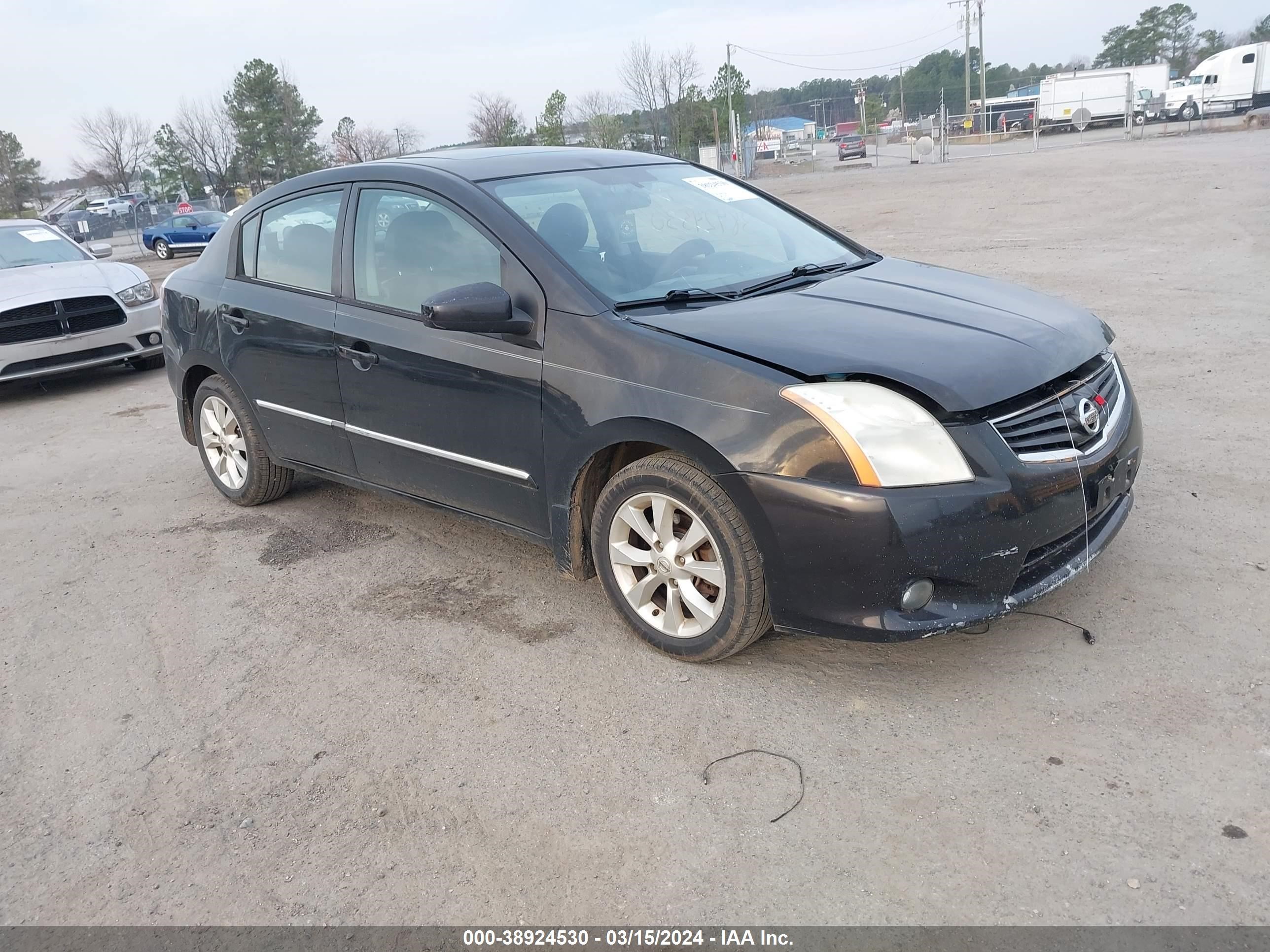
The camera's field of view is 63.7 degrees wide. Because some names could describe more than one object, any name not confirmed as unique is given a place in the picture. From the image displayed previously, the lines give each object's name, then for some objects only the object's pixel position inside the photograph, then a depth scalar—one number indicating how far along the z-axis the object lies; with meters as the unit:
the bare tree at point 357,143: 60.09
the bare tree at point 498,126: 56.53
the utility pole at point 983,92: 51.62
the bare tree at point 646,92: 55.09
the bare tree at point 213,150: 59.56
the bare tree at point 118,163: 60.50
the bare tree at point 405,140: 54.50
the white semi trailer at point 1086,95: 45.84
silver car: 8.70
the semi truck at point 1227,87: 42.44
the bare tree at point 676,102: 53.50
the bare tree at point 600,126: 48.50
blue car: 28.31
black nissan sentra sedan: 3.03
